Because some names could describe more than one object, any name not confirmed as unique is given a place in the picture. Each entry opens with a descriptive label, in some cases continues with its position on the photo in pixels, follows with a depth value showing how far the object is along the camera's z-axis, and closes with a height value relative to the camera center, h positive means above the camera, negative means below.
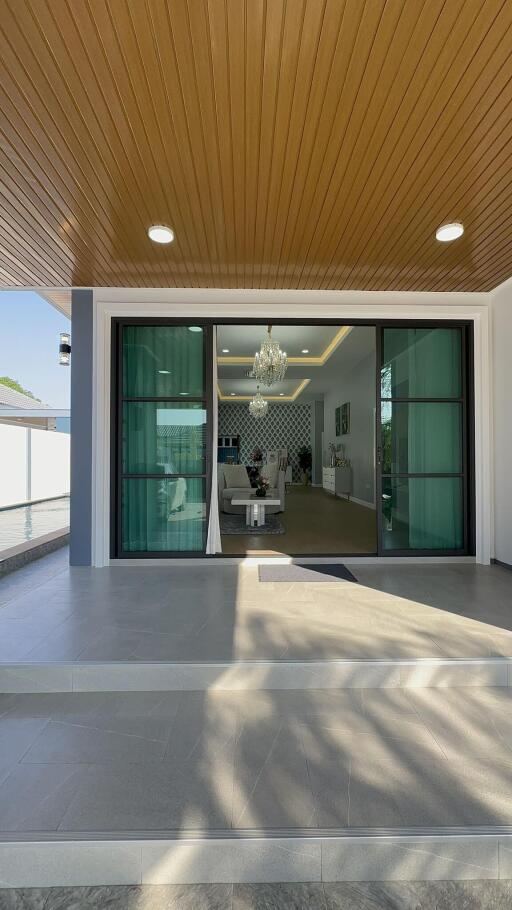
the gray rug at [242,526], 6.10 -0.98
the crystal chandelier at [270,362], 7.42 +1.64
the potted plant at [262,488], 7.24 -0.47
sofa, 7.96 -0.47
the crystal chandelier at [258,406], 11.84 +1.42
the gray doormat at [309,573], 3.88 -1.02
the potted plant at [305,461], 14.15 -0.06
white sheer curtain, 4.39 -0.67
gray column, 4.26 +0.28
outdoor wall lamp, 5.06 +1.24
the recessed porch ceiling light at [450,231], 3.08 +1.60
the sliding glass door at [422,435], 4.47 +0.24
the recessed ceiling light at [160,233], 3.12 +1.61
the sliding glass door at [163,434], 4.45 +0.25
